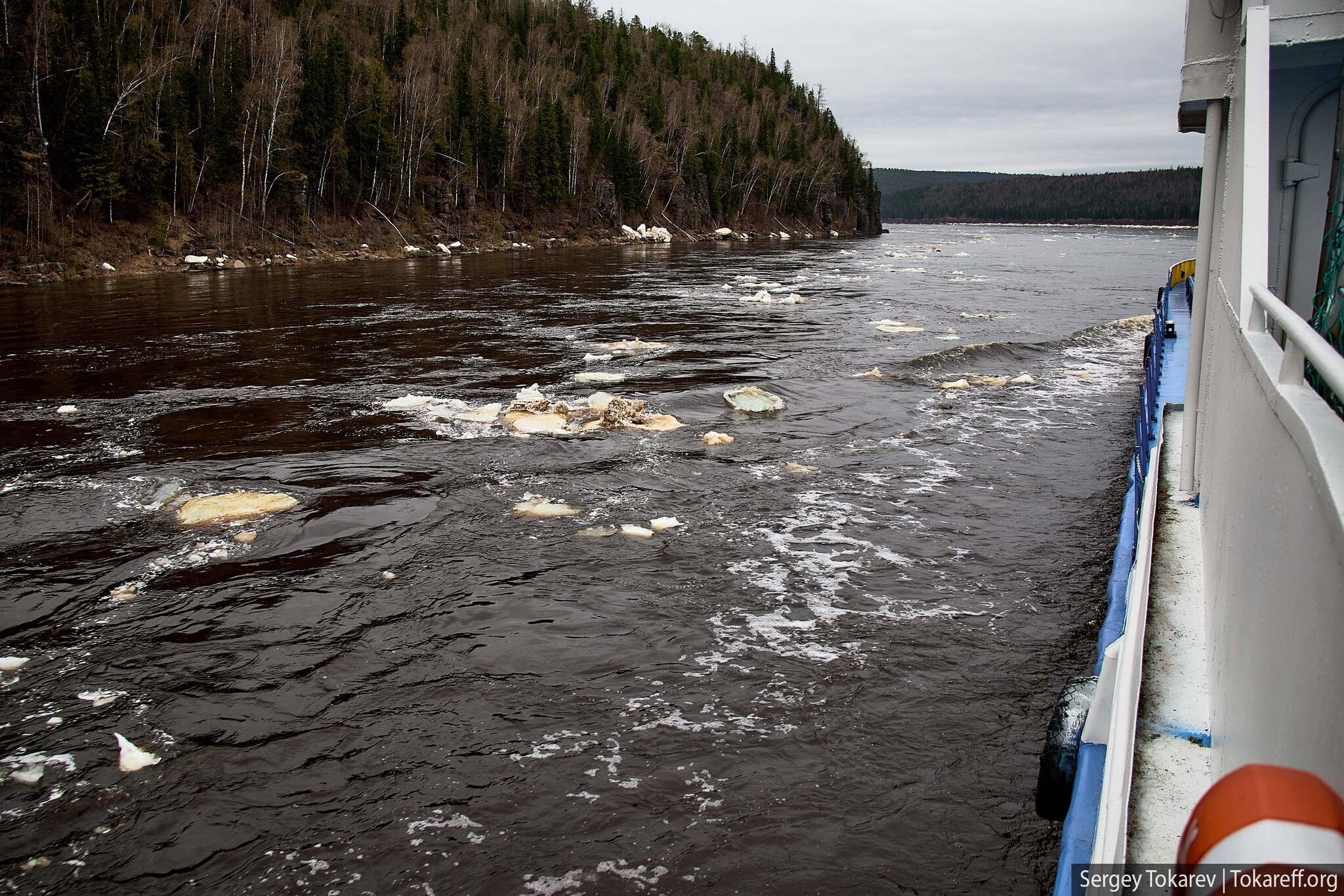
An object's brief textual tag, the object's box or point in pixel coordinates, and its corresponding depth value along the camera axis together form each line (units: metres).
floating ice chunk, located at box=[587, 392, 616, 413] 11.29
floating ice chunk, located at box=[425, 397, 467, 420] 11.14
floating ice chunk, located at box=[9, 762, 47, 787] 4.19
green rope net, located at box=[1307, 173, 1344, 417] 3.20
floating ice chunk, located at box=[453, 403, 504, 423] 10.91
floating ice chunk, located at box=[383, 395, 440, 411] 11.62
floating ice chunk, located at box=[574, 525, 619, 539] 7.25
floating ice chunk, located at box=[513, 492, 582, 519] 7.69
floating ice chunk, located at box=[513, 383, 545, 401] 11.38
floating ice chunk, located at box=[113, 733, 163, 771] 4.32
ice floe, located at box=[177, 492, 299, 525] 7.46
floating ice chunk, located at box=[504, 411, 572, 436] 10.36
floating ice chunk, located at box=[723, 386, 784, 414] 11.73
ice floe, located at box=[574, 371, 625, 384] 13.47
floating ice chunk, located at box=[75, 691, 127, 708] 4.82
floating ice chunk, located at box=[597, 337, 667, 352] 16.56
